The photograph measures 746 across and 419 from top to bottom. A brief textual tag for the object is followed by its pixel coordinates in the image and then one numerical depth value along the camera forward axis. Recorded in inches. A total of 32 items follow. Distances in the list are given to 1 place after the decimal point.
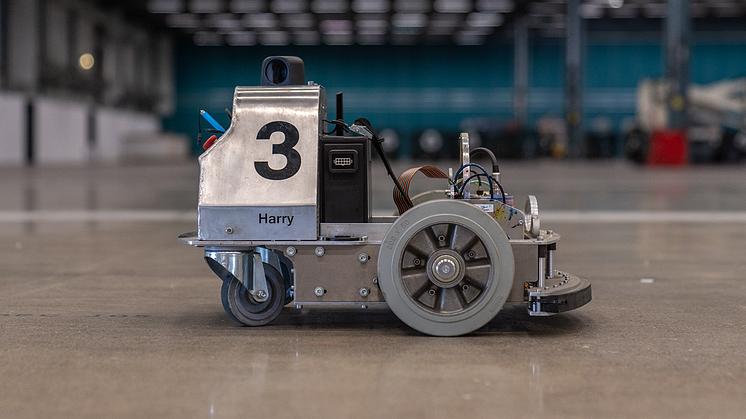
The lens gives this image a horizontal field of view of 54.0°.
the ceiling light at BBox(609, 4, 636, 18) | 1450.7
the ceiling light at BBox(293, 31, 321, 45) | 1571.1
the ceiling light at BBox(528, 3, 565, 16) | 1314.0
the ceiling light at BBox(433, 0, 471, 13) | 1269.7
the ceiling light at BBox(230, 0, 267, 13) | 1279.5
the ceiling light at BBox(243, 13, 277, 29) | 1382.9
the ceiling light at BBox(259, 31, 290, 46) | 1568.7
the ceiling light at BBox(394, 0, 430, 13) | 1270.9
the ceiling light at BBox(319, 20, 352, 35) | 1456.7
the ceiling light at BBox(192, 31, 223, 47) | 1609.3
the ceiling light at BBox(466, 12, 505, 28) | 1379.7
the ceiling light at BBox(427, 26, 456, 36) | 1498.5
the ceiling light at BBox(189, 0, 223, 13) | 1280.8
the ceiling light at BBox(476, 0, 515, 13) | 1279.5
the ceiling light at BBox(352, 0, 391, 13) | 1274.6
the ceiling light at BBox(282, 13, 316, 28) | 1381.6
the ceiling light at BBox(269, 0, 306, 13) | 1278.3
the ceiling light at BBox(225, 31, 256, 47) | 1575.8
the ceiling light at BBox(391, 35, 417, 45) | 1616.6
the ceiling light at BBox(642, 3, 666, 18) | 1412.4
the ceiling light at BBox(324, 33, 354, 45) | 1599.4
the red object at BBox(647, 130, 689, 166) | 936.9
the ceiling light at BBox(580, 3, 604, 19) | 1419.8
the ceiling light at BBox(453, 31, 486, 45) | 1571.1
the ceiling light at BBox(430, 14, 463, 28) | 1380.4
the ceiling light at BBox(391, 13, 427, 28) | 1375.5
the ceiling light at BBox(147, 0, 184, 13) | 1300.4
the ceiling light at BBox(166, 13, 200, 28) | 1414.4
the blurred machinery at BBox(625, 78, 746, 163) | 1070.4
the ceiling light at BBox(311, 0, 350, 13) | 1279.5
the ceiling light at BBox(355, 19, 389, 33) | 1435.8
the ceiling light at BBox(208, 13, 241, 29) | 1391.5
